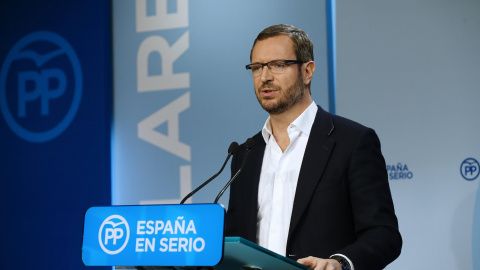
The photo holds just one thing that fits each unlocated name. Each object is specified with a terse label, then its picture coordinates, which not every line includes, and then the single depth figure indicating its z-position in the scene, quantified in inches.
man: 171.3
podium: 121.7
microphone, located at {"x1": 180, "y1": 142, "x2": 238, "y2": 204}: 170.7
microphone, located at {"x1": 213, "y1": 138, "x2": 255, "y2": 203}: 169.2
